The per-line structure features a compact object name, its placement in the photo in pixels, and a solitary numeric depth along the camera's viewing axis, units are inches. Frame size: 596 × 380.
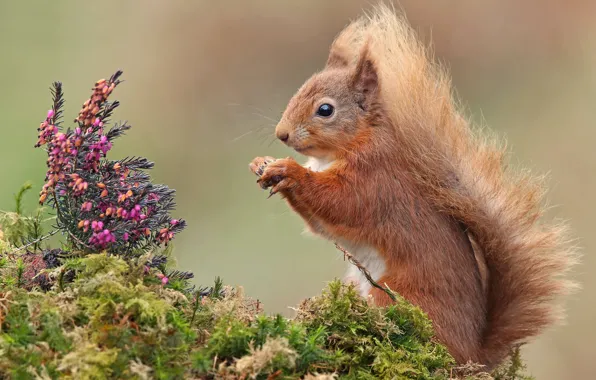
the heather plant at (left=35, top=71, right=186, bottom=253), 160.7
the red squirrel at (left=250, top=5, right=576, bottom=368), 164.6
